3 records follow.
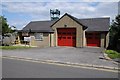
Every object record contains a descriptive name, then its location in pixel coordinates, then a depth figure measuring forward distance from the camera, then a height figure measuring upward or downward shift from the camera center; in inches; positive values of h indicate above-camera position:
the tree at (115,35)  1000.2 +7.6
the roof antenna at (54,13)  1858.8 +206.7
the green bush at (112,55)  634.5 -60.5
